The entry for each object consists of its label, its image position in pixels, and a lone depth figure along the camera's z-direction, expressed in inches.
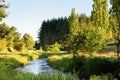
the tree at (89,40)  1138.3
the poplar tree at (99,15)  1785.6
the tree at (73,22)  2417.2
